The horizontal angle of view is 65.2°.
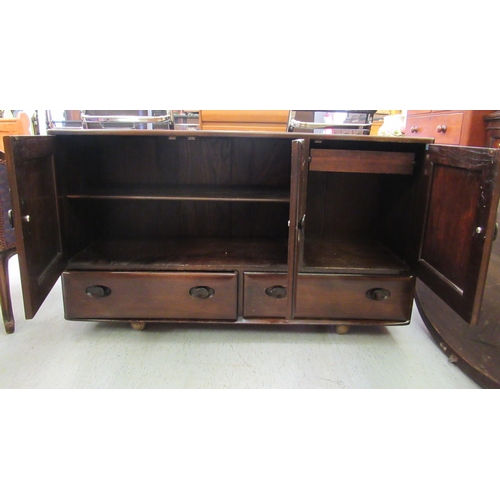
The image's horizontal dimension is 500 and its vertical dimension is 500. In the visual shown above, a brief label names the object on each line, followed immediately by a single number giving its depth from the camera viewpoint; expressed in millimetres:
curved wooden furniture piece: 1197
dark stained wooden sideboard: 1068
